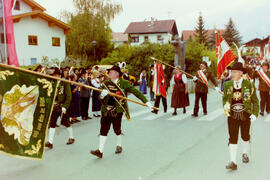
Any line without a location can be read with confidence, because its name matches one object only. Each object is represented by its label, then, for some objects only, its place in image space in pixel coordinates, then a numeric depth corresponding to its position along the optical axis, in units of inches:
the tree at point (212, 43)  3152.1
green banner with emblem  182.1
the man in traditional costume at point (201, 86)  429.4
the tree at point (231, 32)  3312.0
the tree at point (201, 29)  3196.4
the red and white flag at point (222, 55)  336.2
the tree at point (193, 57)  957.5
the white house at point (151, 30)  2694.4
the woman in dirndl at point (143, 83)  786.8
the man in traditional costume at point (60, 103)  273.3
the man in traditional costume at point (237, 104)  211.9
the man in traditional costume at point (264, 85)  424.2
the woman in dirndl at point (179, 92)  456.8
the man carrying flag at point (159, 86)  481.7
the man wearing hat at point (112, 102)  245.9
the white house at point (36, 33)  1275.8
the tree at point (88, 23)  1499.8
